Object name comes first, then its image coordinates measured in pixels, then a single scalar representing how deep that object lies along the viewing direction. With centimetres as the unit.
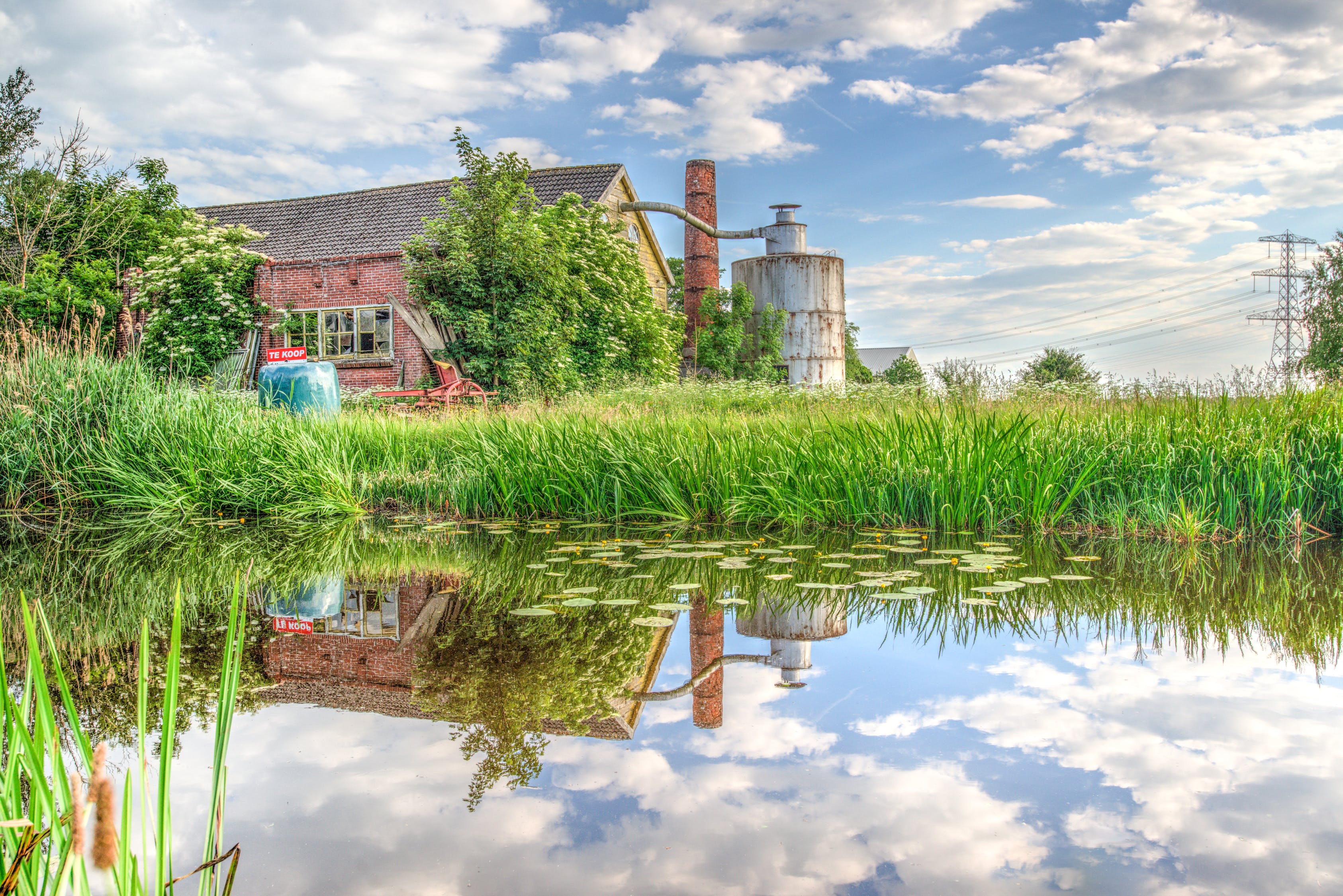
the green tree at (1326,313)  3038
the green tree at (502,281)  1505
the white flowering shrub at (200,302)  1733
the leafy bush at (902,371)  3347
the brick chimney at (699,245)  2045
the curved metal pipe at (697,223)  1989
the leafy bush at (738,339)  1977
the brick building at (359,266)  1684
